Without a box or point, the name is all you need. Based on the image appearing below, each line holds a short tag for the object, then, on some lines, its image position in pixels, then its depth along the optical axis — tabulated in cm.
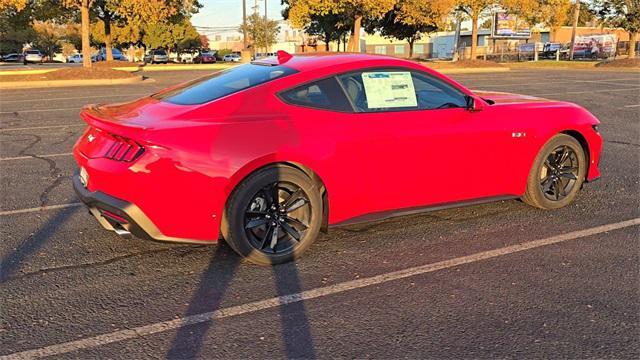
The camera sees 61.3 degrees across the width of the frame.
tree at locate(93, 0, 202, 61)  2594
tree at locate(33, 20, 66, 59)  8325
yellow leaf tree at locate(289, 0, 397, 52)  3080
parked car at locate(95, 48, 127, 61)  6000
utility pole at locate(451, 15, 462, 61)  3803
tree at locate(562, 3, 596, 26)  3792
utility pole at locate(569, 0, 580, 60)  4538
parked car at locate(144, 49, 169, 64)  5864
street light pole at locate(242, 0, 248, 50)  4570
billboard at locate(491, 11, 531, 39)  4388
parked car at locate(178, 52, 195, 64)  7275
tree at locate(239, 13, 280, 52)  7631
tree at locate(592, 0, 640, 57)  3471
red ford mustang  371
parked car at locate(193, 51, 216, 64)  6116
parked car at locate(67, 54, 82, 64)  6500
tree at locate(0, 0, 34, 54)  2738
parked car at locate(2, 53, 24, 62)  6378
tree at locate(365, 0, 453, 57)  3375
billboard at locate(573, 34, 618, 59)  5588
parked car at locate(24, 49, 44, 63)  5647
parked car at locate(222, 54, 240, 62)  6986
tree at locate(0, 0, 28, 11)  2225
